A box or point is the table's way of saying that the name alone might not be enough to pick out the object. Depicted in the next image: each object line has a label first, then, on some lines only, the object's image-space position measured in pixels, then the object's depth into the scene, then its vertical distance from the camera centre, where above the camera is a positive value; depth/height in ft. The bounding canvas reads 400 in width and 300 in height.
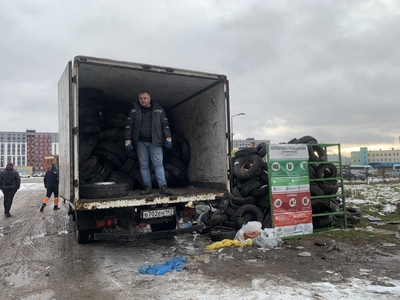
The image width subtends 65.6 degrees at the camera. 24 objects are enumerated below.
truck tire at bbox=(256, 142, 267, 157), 23.08 +0.71
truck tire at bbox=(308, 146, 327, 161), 23.31 +0.34
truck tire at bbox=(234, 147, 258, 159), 23.57 +0.65
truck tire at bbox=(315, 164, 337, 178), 23.30 -1.02
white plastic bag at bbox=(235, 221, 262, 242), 19.47 -4.38
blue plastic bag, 13.65 -4.77
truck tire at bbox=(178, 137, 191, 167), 23.67 +0.74
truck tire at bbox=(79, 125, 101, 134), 21.22 +2.44
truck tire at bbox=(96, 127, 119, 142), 22.45 +2.22
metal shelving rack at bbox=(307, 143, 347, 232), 22.35 -1.58
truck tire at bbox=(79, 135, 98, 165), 20.12 +1.16
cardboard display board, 20.90 -2.13
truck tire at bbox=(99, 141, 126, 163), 21.70 +1.03
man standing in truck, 18.43 +1.74
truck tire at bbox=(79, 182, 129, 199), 15.89 -1.37
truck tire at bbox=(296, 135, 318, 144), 24.28 +1.43
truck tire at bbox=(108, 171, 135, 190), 21.29 -1.01
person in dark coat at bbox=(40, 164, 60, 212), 36.37 -1.82
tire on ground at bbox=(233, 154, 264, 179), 22.09 -0.48
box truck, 15.79 +1.11
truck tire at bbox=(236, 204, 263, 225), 21.45 -3.58
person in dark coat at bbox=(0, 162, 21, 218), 32.68 -1.79
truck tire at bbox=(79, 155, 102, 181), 20.29 -0.35
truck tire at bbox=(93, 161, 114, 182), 20.74 -0.55
